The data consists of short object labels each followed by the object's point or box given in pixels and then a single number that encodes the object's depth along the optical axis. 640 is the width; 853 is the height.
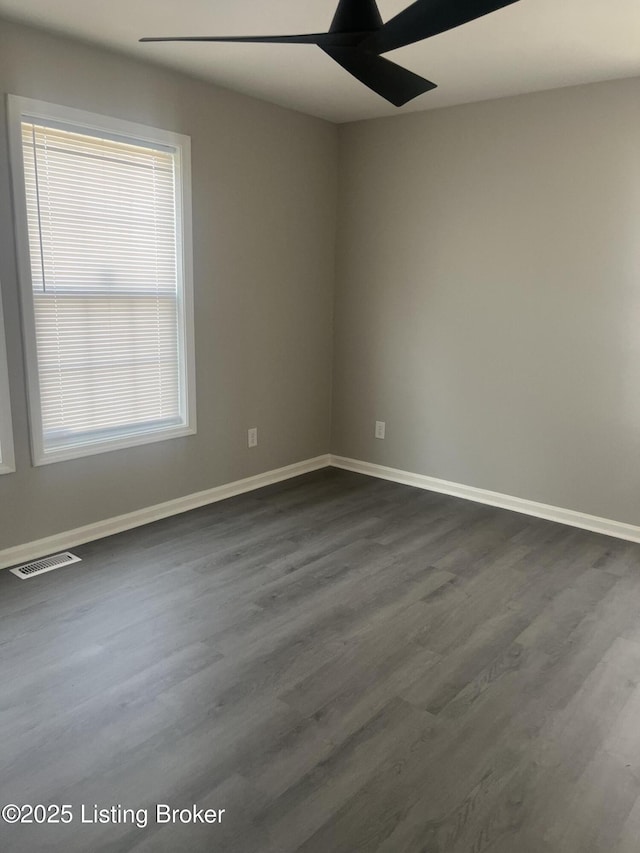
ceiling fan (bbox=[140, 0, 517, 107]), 1.57
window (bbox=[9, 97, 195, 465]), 2.99
